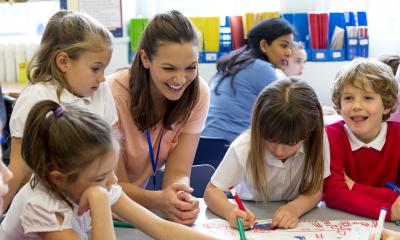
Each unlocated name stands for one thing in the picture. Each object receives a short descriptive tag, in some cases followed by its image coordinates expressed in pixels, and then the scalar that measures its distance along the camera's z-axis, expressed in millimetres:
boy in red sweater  3086
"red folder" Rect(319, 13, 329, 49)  5323
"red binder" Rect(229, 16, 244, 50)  5420
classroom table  2824
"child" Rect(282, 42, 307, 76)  4671
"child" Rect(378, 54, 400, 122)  3630
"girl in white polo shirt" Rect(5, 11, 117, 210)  2898
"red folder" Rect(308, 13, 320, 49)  5331
